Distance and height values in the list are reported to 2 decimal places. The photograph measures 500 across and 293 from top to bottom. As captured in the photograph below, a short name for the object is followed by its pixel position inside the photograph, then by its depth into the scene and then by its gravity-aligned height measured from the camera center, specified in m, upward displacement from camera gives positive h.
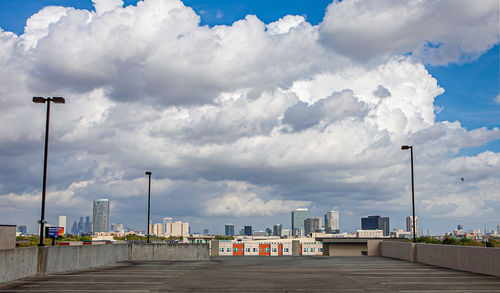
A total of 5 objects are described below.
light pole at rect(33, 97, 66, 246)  26.13 +3.72
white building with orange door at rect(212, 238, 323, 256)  147.00 -9.45
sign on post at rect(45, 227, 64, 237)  34.44 -1.25
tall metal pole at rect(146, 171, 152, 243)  55.23 +2.06
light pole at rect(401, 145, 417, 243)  40.41 +1.55
